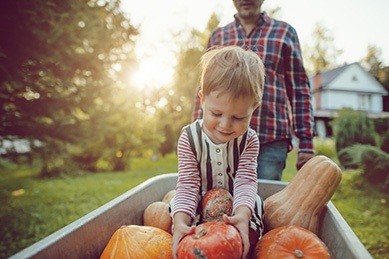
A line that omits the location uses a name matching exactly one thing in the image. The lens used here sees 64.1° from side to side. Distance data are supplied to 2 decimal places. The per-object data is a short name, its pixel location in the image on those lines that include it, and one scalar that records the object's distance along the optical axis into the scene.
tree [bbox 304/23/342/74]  34.81
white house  27.00
